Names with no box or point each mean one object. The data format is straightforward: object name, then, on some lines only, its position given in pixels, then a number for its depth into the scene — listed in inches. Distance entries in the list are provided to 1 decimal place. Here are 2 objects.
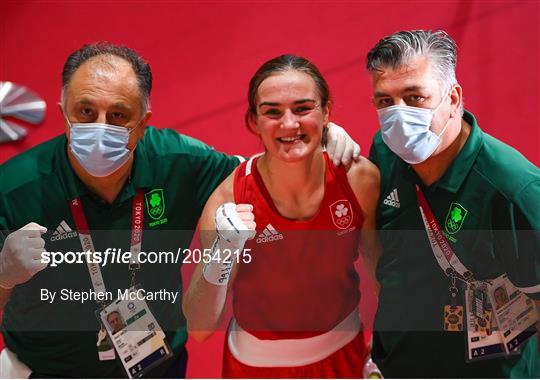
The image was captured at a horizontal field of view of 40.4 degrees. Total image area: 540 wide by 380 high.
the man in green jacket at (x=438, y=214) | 90.7
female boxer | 93.4
